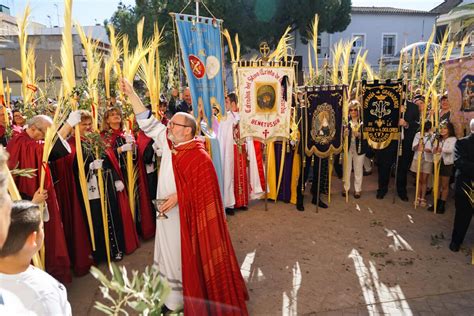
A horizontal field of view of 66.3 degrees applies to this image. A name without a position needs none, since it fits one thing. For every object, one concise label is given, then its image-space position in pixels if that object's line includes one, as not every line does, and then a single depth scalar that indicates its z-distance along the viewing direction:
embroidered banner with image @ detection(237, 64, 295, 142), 5.85
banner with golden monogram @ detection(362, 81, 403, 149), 6.18
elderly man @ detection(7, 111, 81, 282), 3.50
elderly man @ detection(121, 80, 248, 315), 3.13
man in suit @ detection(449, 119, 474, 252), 4.49
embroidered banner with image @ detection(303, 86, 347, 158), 5.94
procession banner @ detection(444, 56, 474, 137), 5.72
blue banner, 4.25
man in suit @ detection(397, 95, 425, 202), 6.75
